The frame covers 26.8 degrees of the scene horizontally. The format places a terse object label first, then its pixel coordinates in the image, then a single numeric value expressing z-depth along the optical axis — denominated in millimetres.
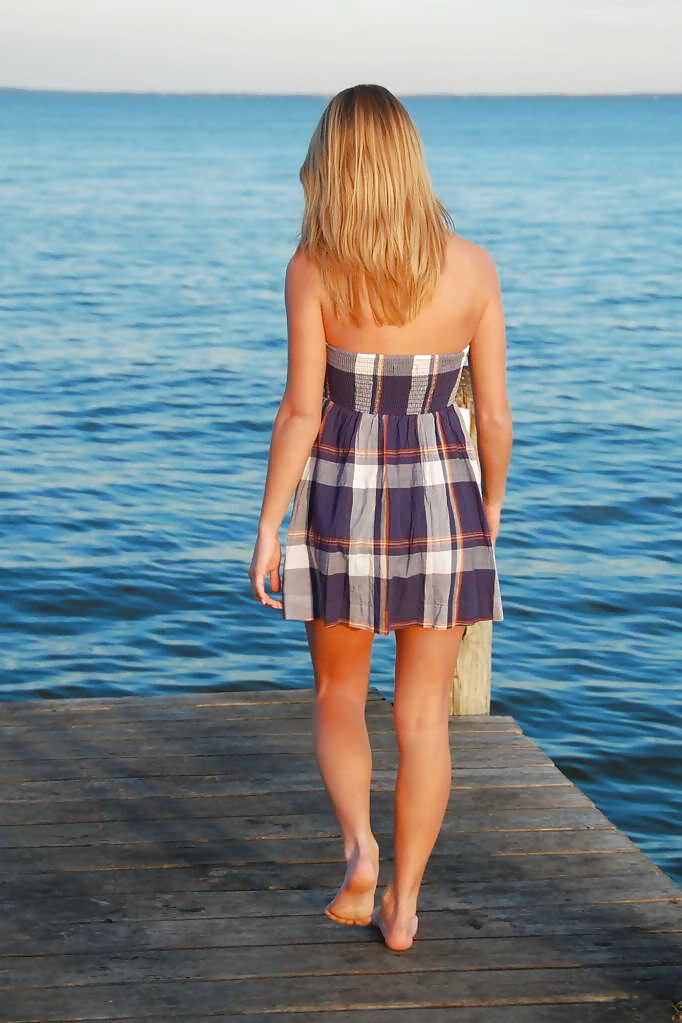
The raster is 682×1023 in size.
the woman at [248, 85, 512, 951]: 3098
